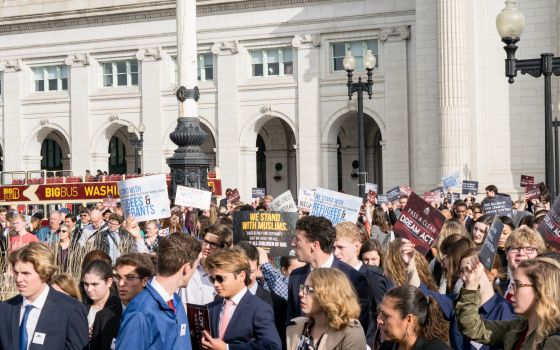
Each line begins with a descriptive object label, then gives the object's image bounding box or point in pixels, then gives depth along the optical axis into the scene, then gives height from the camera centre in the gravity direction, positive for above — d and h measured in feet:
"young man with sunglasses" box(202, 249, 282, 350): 26.48 -3.18
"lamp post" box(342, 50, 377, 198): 102.89 +7.75
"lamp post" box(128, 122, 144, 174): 157.51 +4.87
